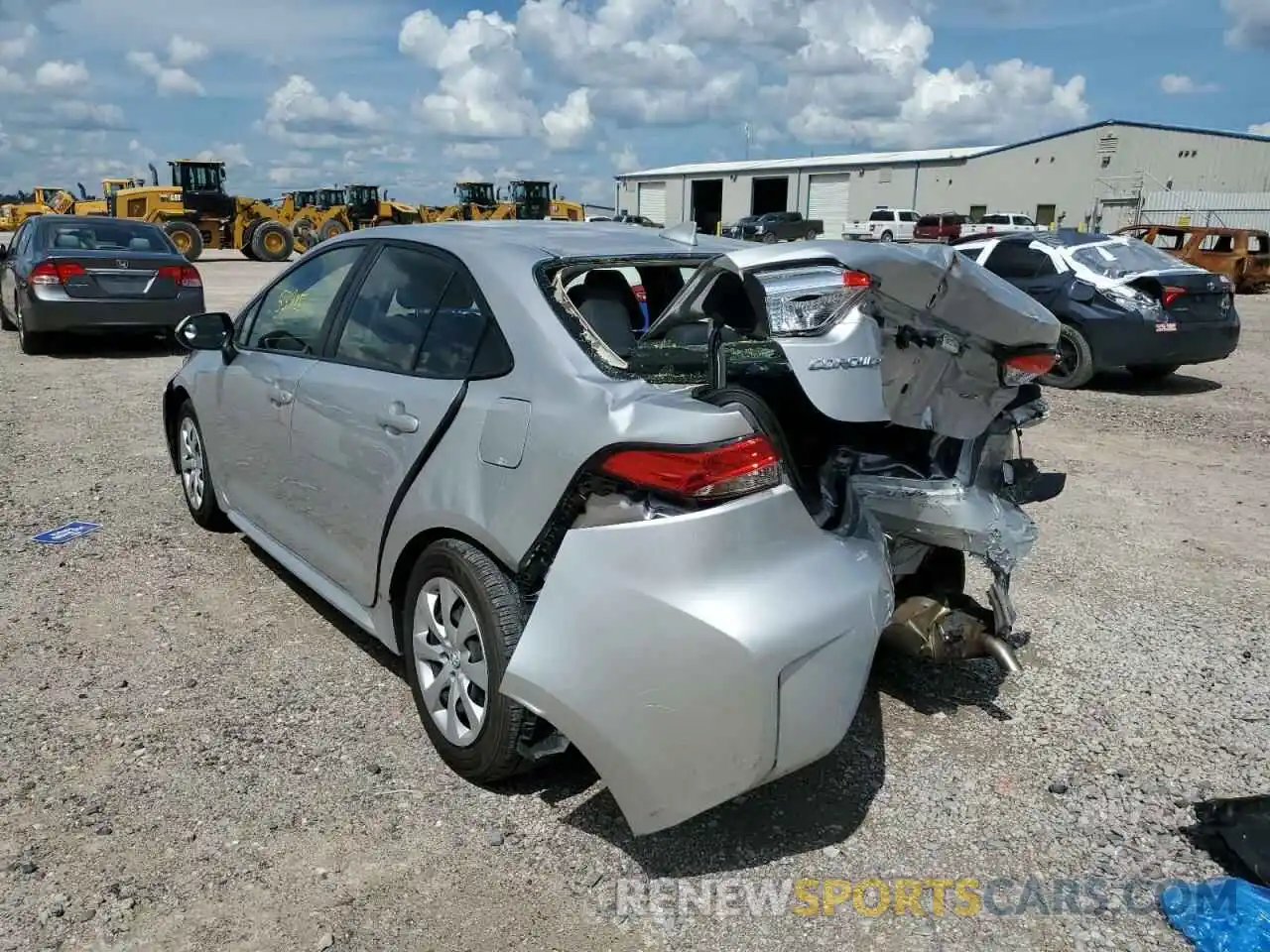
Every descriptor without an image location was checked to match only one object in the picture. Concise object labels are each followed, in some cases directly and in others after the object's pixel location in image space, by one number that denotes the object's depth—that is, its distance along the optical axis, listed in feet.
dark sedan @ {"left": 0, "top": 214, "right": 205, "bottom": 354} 33.19
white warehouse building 130.00
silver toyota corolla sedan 7.68
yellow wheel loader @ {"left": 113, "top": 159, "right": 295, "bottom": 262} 88.84
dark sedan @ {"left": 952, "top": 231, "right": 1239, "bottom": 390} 30.60
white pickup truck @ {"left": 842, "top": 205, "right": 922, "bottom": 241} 139.54
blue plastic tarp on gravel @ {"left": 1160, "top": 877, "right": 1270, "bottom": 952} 7.51
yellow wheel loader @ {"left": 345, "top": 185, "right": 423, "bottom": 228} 105.19
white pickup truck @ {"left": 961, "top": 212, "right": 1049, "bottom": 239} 129.87
